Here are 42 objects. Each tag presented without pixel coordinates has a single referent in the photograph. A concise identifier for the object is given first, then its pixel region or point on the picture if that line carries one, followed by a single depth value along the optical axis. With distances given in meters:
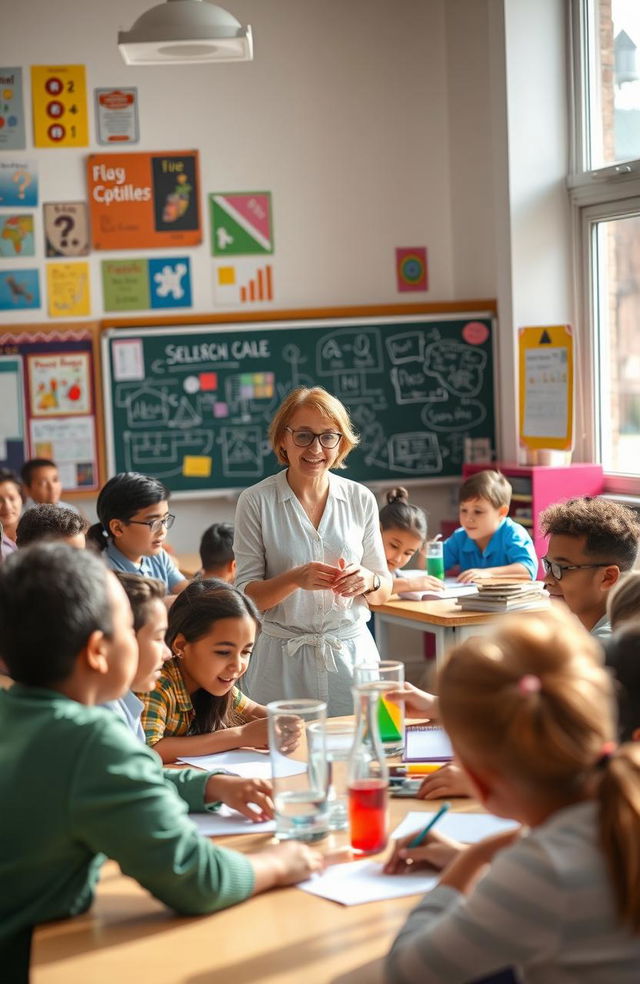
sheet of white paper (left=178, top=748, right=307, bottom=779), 2.24
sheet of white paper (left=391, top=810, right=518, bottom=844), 1.85
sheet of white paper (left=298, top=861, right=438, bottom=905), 1.65
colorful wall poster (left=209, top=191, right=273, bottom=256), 6.45
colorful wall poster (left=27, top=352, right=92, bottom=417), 6.27
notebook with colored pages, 2.31
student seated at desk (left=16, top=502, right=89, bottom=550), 3.51
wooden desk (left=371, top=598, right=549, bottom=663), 4.28
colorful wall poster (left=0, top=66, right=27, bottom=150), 6.25
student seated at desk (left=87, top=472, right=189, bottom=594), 3.79
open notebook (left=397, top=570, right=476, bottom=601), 4.67
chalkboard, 6.33
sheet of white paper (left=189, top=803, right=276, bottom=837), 1.96
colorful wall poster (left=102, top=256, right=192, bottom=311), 6.36
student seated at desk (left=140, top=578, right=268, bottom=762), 2.40
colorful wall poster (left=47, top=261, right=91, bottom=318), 6.33
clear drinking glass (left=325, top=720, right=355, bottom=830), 1.89
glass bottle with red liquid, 1.79
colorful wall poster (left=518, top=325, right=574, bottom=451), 5.74
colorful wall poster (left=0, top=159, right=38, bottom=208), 6.27
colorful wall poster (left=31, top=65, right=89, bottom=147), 6.27
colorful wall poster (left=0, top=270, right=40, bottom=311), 6.30
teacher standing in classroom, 3.40
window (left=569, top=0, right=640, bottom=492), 5.60
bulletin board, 6.25
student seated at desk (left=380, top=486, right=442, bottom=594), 4.88
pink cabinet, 5.64
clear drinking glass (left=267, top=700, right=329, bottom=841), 1.85
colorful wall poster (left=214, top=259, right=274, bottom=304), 6.46
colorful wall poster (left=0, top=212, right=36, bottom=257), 6.29
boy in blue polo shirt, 4.98
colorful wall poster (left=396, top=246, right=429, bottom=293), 6.67
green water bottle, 4.96
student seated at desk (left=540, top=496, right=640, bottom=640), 2.71
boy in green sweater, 1.52
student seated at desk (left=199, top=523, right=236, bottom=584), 4.66
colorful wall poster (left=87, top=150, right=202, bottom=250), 6.32
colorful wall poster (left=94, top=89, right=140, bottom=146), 6.31
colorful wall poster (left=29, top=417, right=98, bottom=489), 6.30
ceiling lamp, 3.89
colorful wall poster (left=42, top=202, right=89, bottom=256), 6.32
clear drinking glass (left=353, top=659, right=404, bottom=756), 2.15
